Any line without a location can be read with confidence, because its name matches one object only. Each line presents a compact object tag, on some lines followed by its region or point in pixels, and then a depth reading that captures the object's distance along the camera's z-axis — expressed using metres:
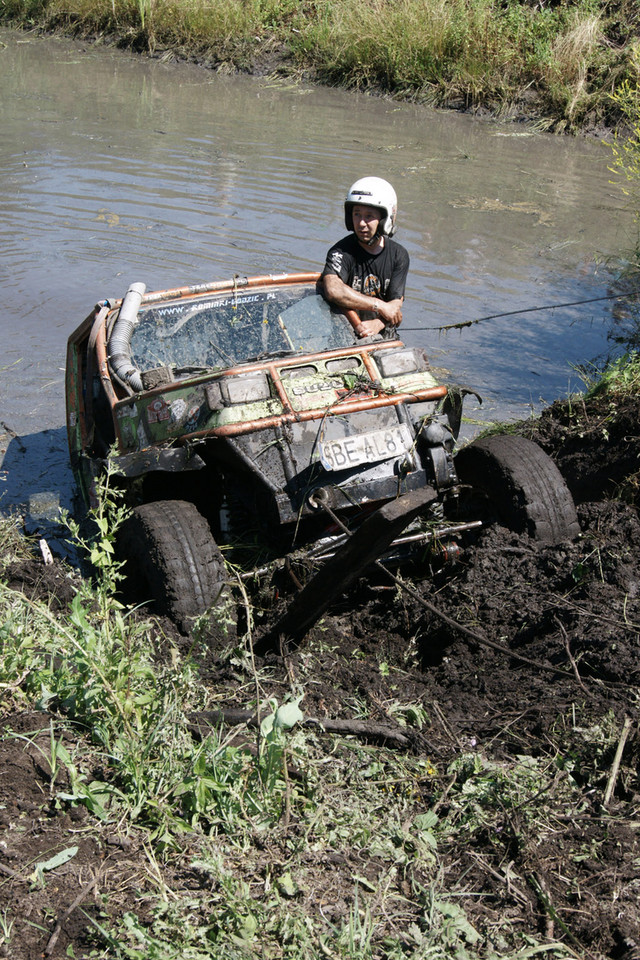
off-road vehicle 4.93
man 6.51
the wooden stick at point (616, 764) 3.55
